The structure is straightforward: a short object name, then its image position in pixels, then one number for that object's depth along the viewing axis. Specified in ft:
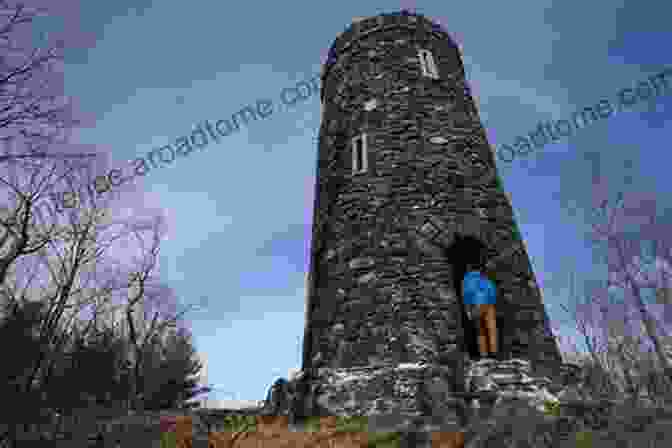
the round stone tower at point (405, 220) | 24.02
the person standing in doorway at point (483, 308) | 23.81
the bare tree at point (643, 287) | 56.03
